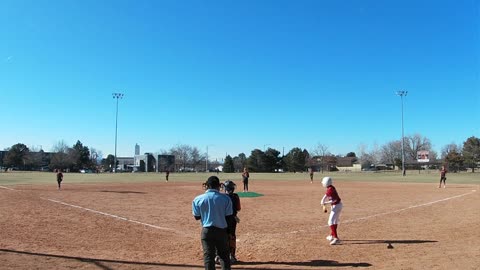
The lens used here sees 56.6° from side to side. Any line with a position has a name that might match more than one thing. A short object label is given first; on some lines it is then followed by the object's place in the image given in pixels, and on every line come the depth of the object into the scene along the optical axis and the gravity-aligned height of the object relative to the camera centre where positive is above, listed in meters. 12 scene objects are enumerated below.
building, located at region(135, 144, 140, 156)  168.62 +7.85
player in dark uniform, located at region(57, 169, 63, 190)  32.88 -0.51
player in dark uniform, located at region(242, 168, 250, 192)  30.11 -0.33
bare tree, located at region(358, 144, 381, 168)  167.80 +5.73
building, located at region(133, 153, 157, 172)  151.88 +2.20
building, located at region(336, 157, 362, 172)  153.82 +3.35
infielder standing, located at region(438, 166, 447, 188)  35.87 -0.10
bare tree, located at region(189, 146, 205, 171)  167.94 +5.22
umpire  6.23 -0.69
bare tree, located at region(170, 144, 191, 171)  164.88 +5.62
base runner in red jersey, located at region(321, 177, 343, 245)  10.26 -0.78
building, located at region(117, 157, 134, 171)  167.26 +2.07
